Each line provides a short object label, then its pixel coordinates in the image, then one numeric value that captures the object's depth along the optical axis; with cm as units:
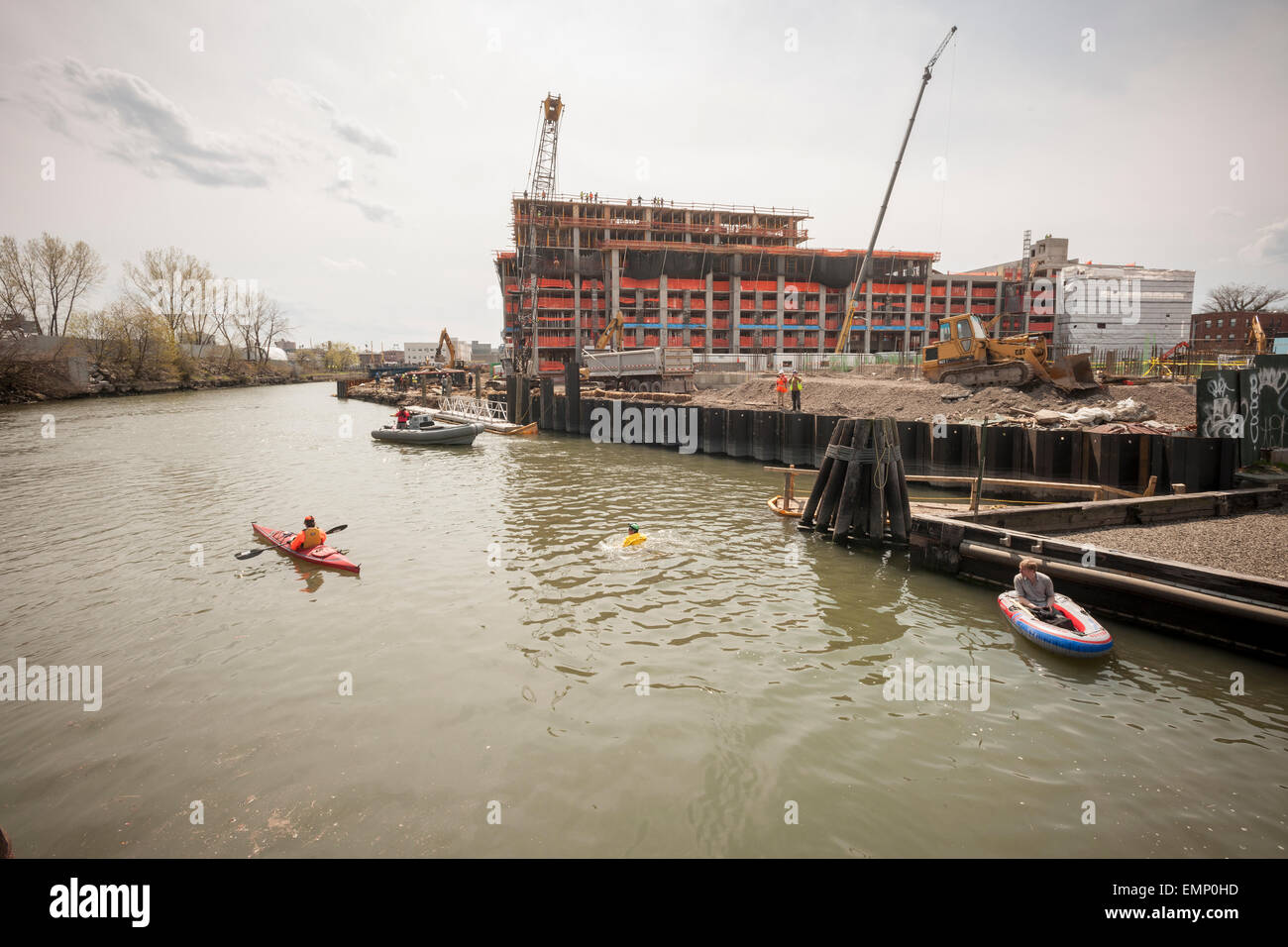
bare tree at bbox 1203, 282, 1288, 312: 7761
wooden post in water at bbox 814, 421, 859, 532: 1559
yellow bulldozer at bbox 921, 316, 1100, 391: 2588
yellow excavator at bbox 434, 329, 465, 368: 8450
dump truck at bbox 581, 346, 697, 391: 4528
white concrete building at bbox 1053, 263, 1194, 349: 7675
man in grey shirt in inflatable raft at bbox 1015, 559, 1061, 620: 962
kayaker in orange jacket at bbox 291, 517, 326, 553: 1425
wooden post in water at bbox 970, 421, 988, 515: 1331
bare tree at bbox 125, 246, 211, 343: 9406
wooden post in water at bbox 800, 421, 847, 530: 1582
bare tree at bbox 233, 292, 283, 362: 12481
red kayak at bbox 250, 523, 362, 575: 1352
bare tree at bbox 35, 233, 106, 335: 7488
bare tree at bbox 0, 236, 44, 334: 7050
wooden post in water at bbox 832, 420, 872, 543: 1495
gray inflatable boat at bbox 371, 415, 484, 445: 3500
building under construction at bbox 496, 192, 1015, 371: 8388
